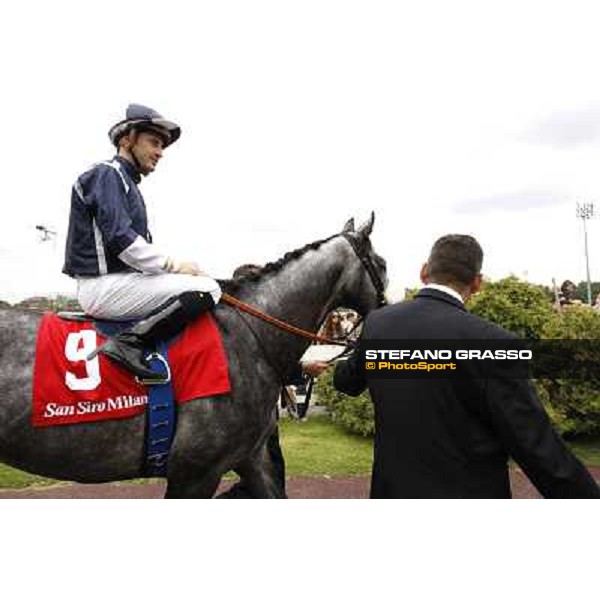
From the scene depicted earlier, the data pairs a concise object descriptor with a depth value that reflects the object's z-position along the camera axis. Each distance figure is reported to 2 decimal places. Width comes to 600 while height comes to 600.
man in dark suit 1.89
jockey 3.23
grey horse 3.21
